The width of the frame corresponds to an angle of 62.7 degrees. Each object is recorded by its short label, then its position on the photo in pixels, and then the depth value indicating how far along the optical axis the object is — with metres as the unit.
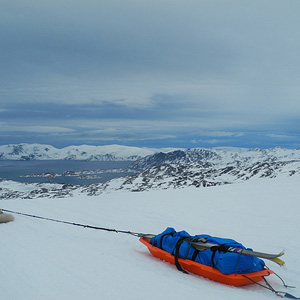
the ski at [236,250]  4.56
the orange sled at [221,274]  4.67
